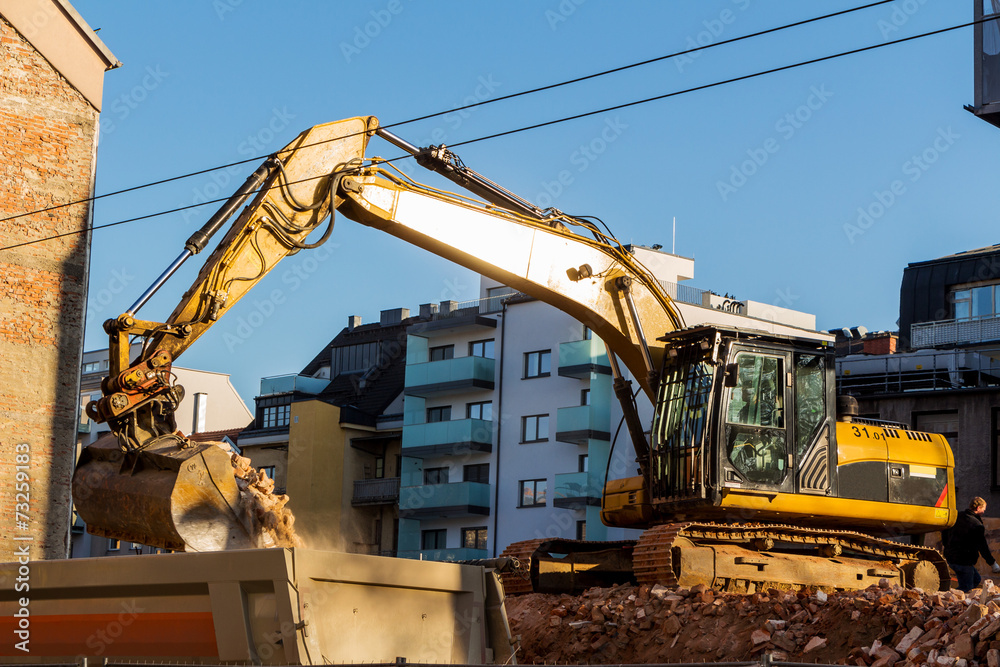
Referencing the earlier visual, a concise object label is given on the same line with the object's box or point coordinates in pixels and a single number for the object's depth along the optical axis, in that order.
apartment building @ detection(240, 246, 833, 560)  44.88
